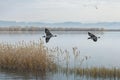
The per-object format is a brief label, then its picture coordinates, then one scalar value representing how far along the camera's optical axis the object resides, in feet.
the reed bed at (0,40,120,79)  63.77
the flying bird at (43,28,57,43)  61.41
